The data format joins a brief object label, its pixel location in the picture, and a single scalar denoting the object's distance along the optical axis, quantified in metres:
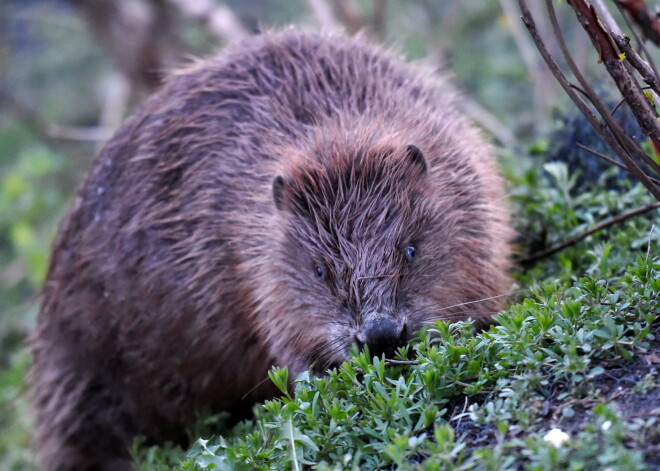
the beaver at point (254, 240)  6.41
